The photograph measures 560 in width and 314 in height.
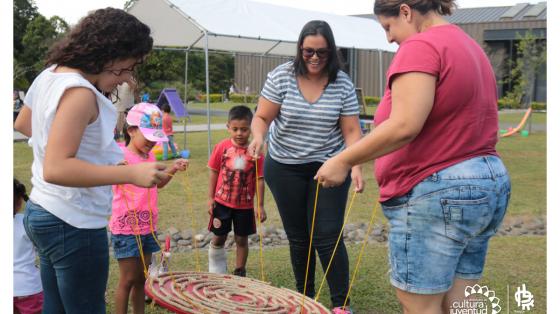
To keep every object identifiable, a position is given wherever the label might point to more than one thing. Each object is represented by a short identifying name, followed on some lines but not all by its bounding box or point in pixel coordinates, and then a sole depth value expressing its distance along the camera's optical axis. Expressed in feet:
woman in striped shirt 11.32
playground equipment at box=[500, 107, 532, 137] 54.54
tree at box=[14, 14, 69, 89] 75.15
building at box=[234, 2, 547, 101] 112.78
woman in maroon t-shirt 6.56
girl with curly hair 6.06
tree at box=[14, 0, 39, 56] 79.00
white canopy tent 34.37
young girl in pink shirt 10.64
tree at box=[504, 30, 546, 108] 86.48
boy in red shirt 14.12
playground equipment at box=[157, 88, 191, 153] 41.09
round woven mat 9.67
